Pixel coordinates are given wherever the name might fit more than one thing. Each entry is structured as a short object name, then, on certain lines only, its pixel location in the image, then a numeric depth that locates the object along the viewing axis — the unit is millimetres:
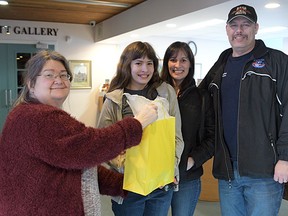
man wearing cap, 1614
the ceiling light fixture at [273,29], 5846
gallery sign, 5997
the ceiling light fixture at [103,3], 4611
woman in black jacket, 1807
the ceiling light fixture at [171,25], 4649
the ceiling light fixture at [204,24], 4994
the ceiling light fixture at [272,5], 3668
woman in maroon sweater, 1048
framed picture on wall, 6574
